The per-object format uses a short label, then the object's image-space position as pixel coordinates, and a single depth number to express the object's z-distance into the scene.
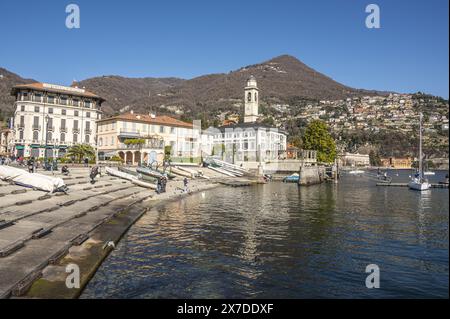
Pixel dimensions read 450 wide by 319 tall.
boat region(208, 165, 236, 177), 82.03
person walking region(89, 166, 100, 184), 40.08
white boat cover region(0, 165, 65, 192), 29.03
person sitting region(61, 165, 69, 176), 43.74
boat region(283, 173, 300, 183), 82.06
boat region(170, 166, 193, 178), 68.62
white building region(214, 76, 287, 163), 102.94
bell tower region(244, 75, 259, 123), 120.06
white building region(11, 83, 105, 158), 79.06
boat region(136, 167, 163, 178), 52.78
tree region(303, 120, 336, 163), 99.25
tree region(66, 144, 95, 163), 66.06
